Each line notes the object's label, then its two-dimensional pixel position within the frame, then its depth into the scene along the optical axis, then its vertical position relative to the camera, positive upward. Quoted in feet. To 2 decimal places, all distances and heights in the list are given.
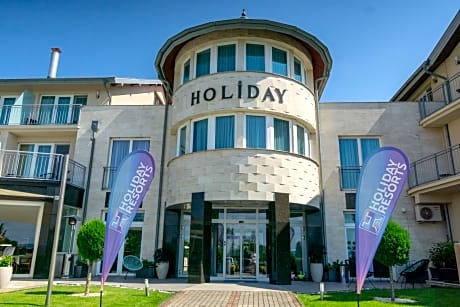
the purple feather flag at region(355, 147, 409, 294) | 21.40 +3.32
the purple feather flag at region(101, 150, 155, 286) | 24.20 +3.43
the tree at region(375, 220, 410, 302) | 29.73 +0.24
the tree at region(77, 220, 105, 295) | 31.32 +0.22
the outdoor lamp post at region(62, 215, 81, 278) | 44.94 -1.26
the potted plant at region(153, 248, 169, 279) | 45.70 -1.91
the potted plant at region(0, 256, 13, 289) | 33.99 -2.56
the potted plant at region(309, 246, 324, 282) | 44.68 -1.66
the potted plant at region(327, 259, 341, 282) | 45.21 -2.73
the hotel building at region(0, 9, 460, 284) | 42.55 +12.14
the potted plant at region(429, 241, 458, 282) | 38.24 -1.22
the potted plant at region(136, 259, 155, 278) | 46.60 -3.09
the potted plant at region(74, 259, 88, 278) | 47.29 -3.00
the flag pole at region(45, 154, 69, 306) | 24.77 +0.36
